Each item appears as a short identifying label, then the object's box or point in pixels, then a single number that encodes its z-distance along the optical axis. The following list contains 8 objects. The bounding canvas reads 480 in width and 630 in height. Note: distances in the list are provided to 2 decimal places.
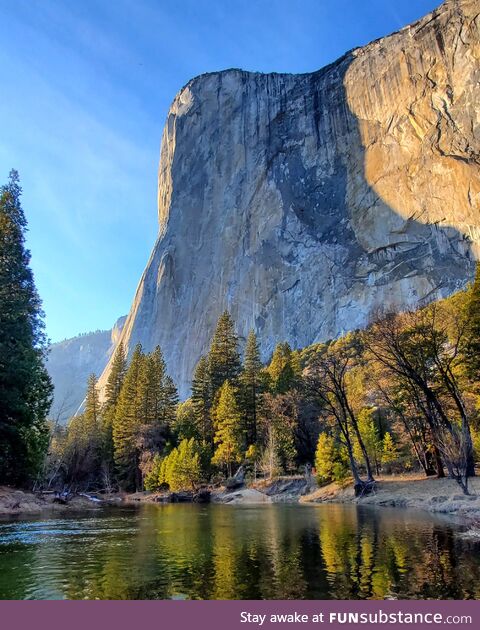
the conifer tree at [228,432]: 50.78
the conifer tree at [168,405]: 63.17
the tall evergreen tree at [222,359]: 61.00
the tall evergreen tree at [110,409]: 63.47
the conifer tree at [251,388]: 55.56
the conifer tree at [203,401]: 57.75
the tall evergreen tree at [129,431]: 59.66
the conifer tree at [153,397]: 62.00
